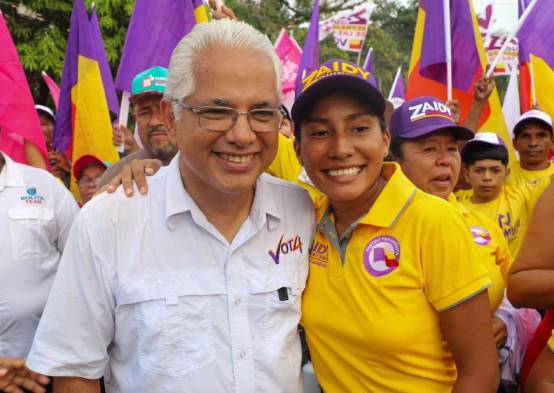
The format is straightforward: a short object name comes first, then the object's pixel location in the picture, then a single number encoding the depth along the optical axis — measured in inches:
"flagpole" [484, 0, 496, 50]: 249.1
